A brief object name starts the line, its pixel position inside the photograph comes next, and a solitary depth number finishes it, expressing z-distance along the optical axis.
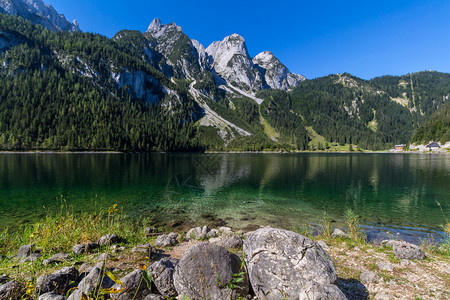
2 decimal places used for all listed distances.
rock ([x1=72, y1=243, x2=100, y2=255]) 9.93
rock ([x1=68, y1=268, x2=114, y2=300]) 5.28
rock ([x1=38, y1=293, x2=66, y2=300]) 5.36
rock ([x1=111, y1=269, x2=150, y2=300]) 5.67
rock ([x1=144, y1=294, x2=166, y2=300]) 5.86
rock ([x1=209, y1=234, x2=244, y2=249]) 11.79
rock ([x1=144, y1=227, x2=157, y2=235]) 16.23
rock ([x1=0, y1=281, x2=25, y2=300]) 5.40
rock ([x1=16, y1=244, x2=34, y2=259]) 9.37
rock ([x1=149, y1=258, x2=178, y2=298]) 6.36
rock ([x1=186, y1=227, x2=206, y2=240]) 14.59
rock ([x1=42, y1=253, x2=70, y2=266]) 8.28
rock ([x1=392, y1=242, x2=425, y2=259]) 10.25
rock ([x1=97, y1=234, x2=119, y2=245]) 11.12
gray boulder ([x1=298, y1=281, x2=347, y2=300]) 5.18
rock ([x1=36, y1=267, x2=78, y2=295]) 6.00
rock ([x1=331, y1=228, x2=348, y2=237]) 16.33
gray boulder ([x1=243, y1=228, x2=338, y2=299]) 6.01
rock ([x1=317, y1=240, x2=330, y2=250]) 12.34
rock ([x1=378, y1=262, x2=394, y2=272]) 8.96
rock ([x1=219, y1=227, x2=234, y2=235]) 16.56
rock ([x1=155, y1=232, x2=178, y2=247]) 12.53
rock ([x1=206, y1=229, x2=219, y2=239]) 15.24
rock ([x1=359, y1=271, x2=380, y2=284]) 7.92
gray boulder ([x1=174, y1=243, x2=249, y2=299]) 6.09
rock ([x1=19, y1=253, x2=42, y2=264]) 8.52
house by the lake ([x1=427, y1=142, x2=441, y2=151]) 191.20
